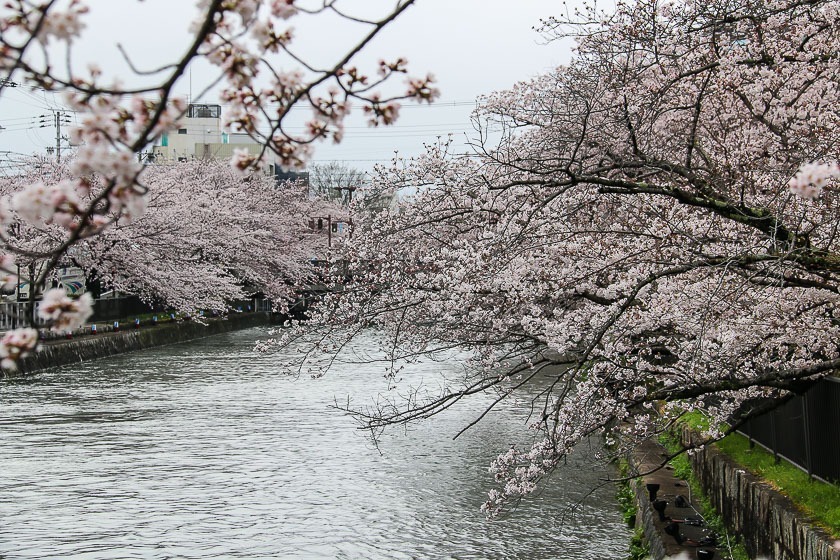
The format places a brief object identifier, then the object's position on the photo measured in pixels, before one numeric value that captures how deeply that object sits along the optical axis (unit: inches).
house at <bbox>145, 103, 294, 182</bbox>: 3791.8
